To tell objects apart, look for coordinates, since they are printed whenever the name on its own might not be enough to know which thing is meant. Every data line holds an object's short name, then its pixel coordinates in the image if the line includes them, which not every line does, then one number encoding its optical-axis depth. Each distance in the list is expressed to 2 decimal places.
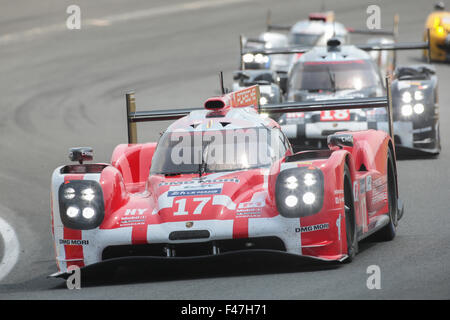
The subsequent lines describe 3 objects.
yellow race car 24.84
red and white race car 7.54
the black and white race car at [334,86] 14.23
